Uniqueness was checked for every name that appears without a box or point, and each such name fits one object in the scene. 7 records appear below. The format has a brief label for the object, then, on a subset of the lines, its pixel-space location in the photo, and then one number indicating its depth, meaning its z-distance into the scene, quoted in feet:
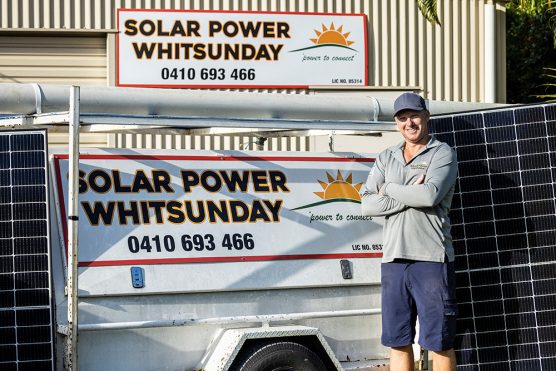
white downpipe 53.21
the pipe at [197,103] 21.47
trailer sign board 21.21
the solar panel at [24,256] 19.89
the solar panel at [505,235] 23.41
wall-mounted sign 49.85
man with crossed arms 21.29
